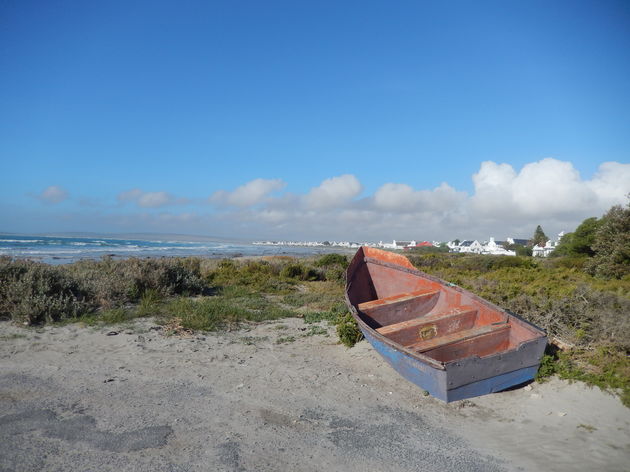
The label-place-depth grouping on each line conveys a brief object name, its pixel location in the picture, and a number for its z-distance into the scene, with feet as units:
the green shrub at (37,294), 25.25
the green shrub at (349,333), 23.36
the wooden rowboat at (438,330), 15.72
